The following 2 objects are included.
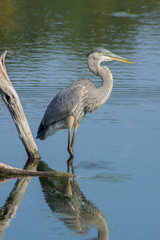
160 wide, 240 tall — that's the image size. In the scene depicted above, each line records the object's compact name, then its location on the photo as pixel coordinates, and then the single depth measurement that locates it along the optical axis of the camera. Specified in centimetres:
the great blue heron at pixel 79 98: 1881
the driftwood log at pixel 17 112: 1734
